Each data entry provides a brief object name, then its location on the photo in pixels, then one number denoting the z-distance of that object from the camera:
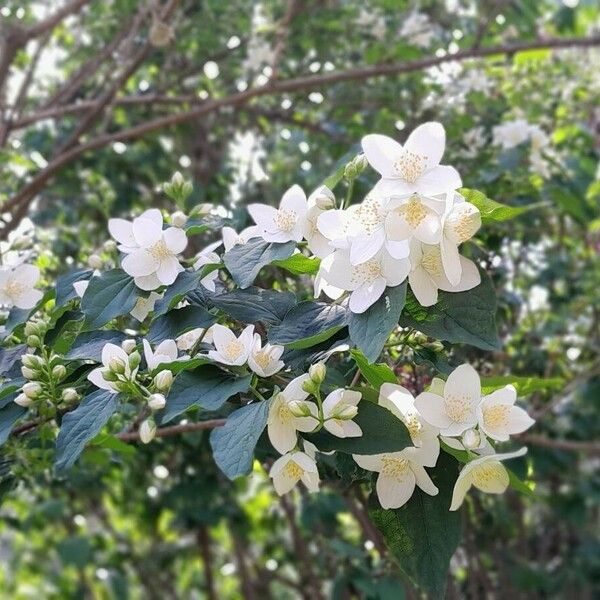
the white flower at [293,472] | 0.94
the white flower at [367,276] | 0.92
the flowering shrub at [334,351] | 0.91
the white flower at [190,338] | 1.08
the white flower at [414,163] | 0.93
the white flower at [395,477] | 0.95
